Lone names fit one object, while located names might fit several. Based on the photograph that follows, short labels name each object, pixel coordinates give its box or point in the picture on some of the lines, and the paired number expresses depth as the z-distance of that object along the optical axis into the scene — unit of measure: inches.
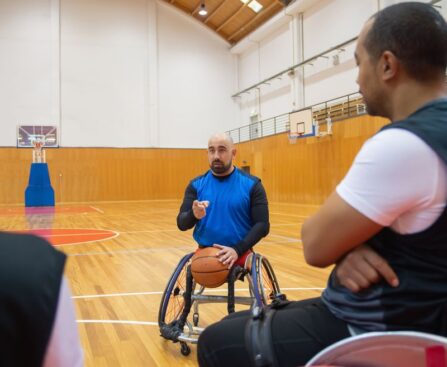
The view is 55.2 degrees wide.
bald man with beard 113.4
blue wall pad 593.3
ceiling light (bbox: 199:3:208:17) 716.0
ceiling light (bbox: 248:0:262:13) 680.4
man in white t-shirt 38.4
